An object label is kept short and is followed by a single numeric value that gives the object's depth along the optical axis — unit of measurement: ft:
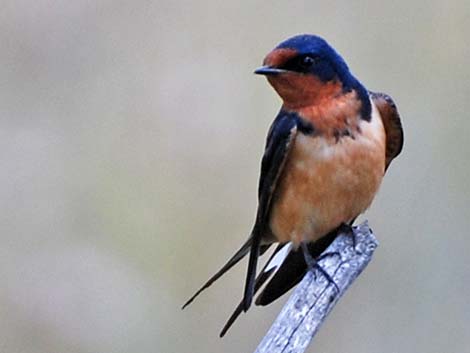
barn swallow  24.39
